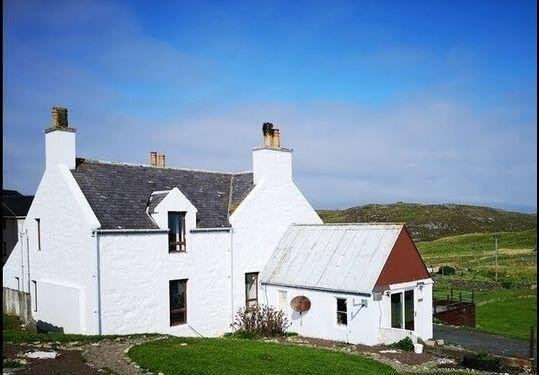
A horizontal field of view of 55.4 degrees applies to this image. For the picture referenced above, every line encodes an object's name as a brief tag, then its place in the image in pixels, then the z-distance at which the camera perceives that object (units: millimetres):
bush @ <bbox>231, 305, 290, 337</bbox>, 26734
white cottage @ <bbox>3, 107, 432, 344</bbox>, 23609
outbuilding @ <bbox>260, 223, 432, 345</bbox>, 24469
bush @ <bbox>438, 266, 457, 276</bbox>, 57938
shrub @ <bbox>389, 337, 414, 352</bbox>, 22797
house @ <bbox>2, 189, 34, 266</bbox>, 41094
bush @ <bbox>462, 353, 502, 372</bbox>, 19578
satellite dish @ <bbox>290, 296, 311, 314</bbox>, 26438
